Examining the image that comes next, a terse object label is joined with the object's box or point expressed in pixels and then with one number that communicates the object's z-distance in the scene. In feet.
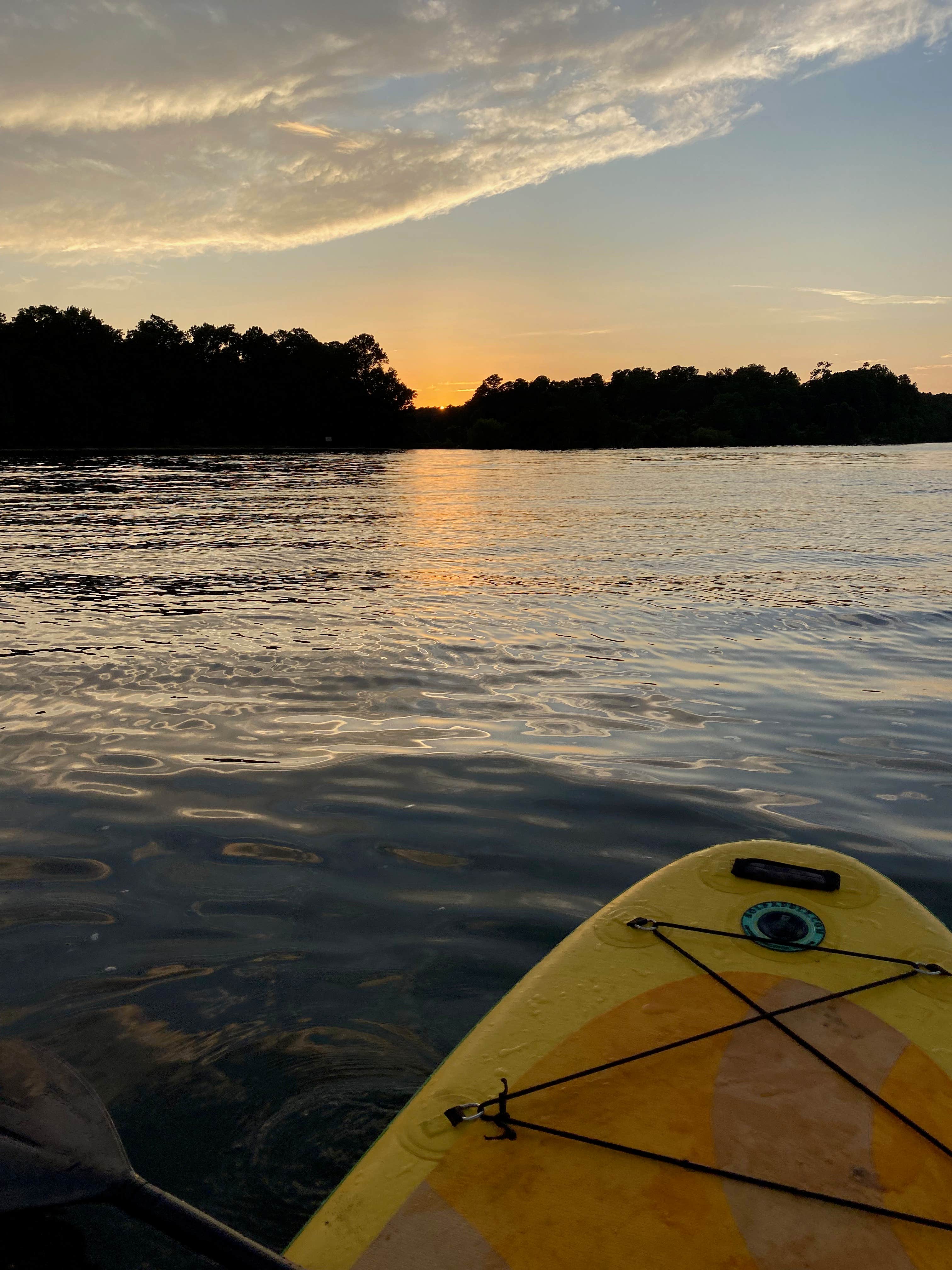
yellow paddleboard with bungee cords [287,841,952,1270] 2.41
